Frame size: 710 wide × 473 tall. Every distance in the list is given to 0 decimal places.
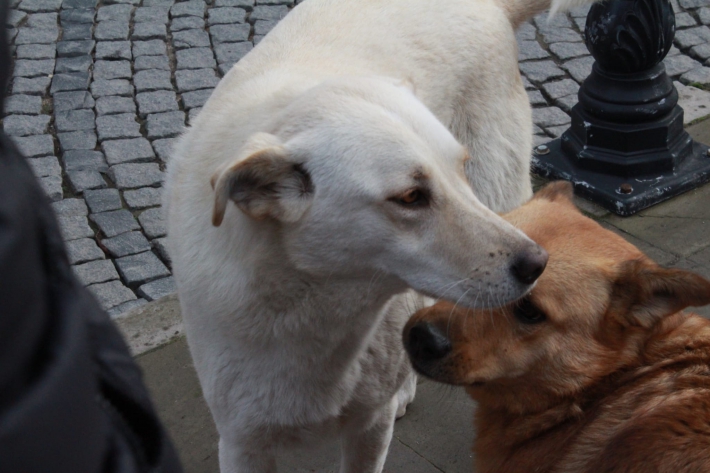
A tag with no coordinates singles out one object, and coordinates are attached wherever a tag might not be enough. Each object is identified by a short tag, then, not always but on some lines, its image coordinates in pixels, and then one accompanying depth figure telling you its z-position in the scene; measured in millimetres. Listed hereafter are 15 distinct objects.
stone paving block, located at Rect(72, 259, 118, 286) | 4262
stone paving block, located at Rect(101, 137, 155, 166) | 5211
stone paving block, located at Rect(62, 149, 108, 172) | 5113
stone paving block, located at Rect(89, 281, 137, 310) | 4156
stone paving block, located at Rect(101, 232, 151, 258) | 4469
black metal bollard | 4750
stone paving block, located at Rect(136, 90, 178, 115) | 5664
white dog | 2277
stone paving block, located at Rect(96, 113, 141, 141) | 5426
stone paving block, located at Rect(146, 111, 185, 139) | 5441
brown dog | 2385
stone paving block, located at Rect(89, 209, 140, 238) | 4613
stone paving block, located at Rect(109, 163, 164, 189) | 5012
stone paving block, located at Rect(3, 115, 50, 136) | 5375
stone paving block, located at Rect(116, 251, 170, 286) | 4305
